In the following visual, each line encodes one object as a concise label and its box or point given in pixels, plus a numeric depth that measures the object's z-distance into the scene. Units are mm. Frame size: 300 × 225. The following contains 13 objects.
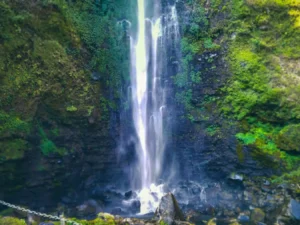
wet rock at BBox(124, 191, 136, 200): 11797
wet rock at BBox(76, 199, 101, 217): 10538
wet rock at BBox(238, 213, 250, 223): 10036
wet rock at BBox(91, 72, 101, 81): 11523
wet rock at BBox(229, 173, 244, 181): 11334
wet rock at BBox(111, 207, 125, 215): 11010
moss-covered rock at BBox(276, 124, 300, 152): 10395
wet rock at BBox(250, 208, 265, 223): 9938
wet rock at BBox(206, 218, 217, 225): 9862
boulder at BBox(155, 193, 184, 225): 7549
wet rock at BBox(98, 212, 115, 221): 7160
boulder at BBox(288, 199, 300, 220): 9146
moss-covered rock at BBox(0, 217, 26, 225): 6177
